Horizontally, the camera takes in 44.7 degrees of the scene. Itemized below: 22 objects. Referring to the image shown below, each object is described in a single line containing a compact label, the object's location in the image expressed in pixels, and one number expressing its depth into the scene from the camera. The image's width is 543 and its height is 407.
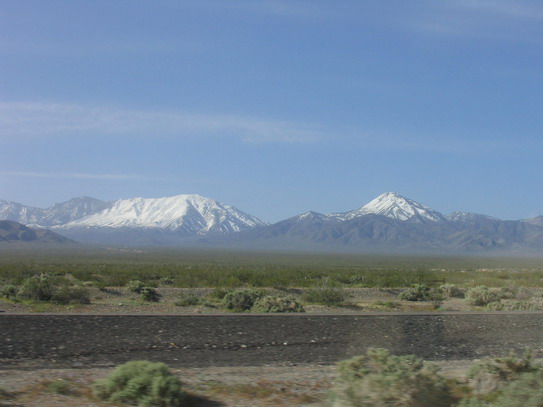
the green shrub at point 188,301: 30.44
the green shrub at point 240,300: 27.38
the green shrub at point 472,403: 7.95
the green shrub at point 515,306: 25.92
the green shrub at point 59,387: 9.49
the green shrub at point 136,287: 36.41
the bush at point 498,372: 10.49
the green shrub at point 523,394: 7.97
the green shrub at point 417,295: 36.53
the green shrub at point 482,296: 33.31
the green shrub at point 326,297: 31.78
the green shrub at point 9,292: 30.10
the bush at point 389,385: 8.47
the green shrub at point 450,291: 39.28
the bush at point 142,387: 9.00
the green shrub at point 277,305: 24.69
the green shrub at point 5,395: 8.88
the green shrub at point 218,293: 33.76
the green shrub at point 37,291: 29.18
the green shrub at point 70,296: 29.08
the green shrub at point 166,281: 44.25
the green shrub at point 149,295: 33.34
